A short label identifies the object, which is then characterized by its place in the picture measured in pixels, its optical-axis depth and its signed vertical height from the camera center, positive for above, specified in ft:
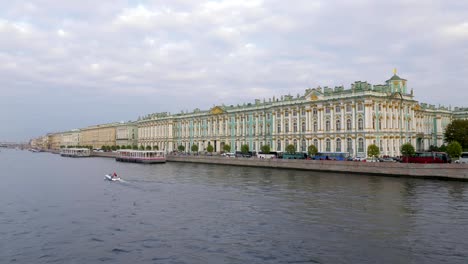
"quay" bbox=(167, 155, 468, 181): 128.47 -6.53
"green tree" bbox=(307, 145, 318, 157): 195.86 +0.16
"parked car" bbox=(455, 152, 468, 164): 151.48 -3.05
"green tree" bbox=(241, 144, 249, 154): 241.76 +0.83
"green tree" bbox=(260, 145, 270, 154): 220.23 +0.75
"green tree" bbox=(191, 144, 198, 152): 292.20 +1.75
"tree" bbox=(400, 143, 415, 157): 165.99 +0.12
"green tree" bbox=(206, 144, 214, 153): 274.16 +1.29
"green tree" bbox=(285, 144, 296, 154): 205.87 +0.70
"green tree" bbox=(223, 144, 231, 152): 260.31 +1.56
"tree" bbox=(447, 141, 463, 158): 160.35 +0.11
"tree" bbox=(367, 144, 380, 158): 169.89 +0.13
